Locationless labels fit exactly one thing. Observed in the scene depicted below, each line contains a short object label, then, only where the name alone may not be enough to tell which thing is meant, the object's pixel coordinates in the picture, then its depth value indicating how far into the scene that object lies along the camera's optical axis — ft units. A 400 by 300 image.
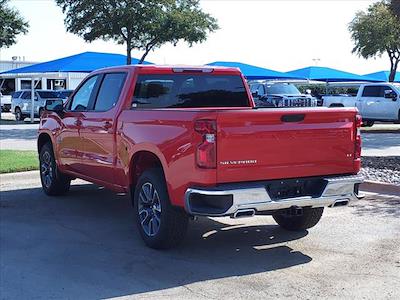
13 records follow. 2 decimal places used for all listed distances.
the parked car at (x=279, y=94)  79.07
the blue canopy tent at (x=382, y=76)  157.17
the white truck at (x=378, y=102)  79.00
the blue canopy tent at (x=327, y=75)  127.65
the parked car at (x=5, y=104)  143.92
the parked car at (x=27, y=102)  107.24
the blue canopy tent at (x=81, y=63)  97.86
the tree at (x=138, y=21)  88.94
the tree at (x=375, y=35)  136.26
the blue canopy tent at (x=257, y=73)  118.79
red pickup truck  17.66
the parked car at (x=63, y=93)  103.51
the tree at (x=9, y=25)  109.81
